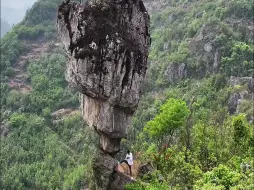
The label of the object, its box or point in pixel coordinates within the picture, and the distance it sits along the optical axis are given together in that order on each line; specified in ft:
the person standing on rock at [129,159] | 72.18
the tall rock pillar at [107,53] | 60.90
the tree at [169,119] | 85.35
